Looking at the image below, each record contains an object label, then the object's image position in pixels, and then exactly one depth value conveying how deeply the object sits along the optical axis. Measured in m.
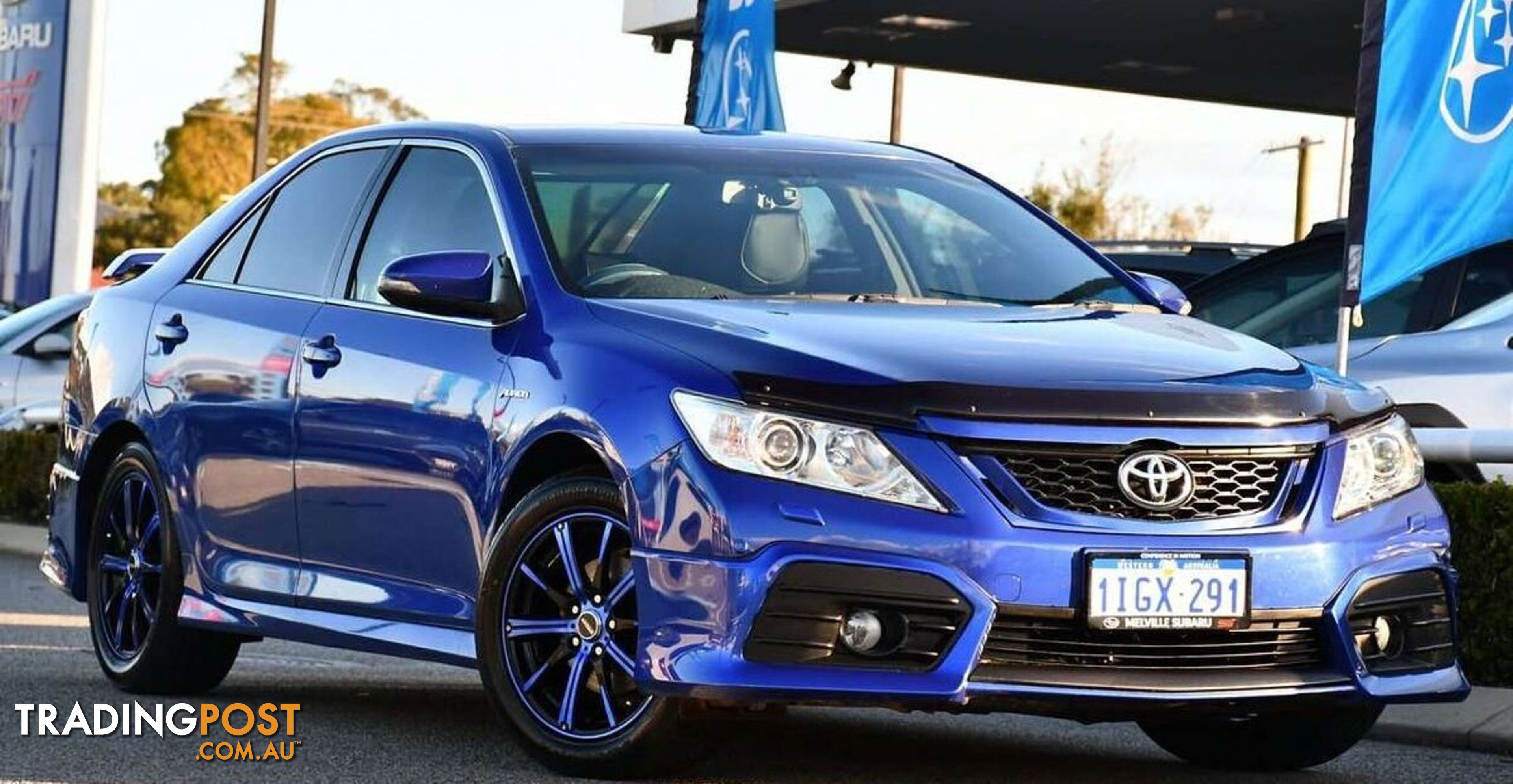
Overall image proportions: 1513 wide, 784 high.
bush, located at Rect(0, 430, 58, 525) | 16.52
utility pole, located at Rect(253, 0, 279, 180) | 36.81
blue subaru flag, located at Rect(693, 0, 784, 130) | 16.25
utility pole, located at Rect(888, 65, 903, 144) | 39.88
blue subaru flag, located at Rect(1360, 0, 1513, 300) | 9.90
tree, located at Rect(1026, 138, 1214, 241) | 68.31
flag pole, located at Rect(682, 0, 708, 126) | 16.89
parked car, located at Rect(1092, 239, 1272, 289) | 15.09
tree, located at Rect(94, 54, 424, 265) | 95.56
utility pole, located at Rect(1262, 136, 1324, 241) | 71.62
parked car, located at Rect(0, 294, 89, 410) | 18.06
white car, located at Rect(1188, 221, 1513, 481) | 10.34
